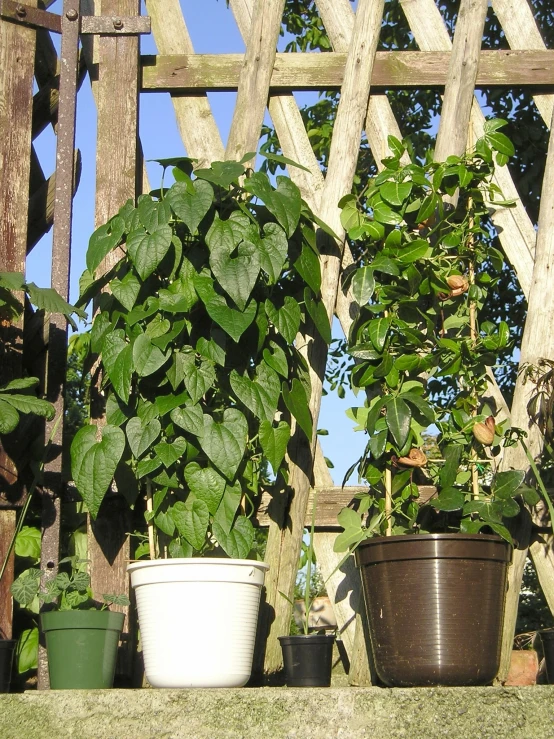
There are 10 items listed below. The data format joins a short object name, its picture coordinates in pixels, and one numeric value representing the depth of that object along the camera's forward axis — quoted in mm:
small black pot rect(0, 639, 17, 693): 2381
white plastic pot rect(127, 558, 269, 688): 2352
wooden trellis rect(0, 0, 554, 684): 2898
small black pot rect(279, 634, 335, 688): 2461
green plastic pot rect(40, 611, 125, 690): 2393
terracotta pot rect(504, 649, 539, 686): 2801
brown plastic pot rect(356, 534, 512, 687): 2320
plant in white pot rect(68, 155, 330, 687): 2389
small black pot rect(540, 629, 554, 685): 2484
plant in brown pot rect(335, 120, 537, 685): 2355
